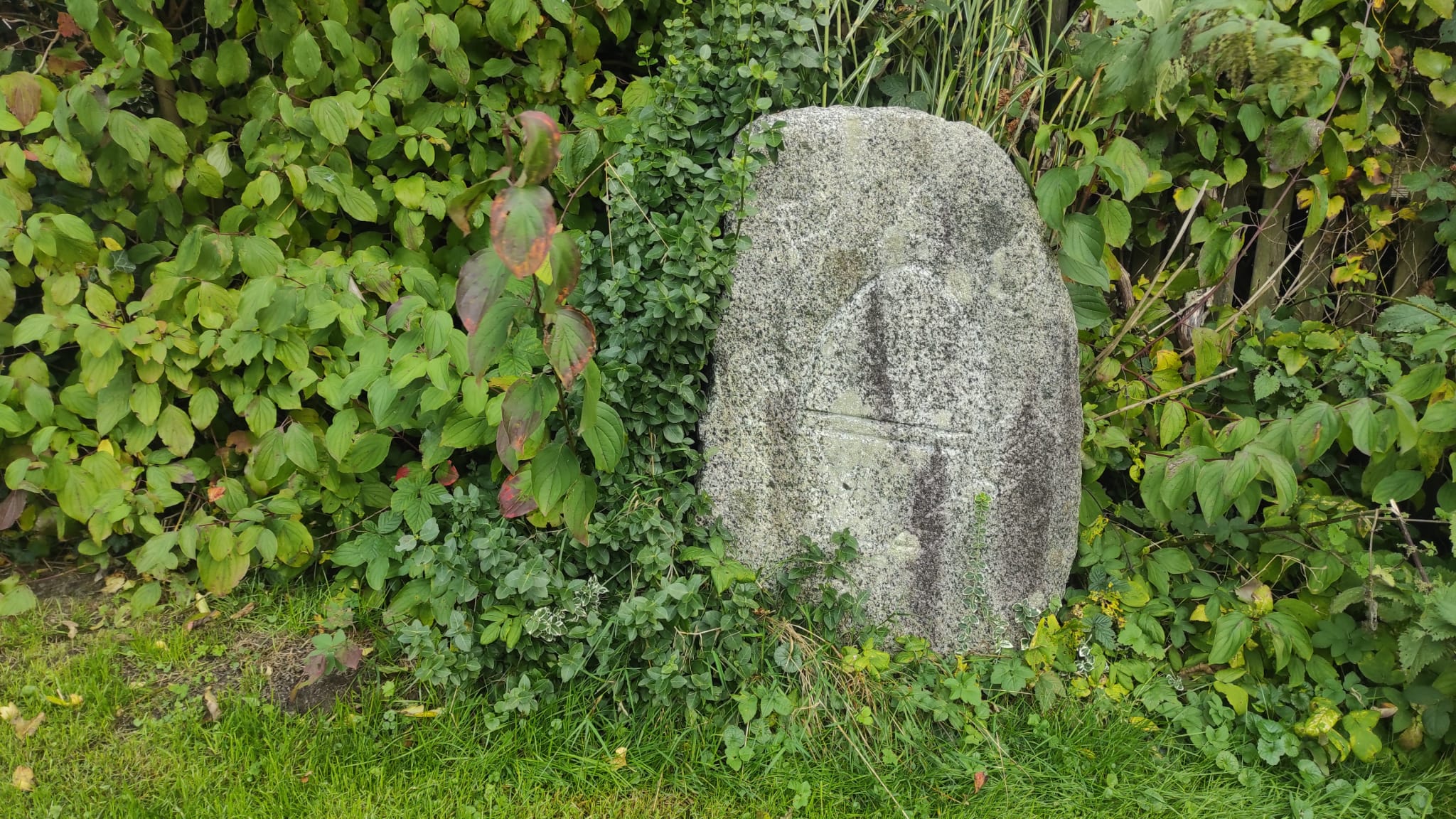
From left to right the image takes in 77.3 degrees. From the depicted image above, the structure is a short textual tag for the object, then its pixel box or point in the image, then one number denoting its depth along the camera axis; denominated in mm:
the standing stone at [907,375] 2396
